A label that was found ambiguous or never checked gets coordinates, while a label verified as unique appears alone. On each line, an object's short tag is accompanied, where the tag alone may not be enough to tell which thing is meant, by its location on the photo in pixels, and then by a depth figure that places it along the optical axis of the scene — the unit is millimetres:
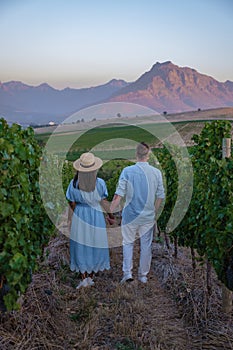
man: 5570
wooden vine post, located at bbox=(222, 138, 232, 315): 4523
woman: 5441
